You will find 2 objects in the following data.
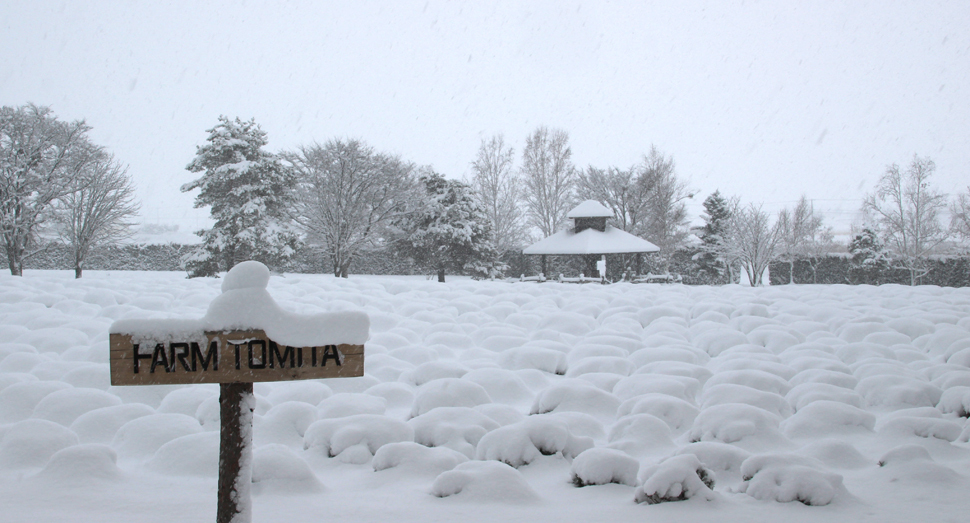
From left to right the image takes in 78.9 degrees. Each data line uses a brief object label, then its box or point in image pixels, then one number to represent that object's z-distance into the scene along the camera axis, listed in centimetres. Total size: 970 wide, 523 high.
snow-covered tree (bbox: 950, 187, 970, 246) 2759
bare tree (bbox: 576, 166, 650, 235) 3347
